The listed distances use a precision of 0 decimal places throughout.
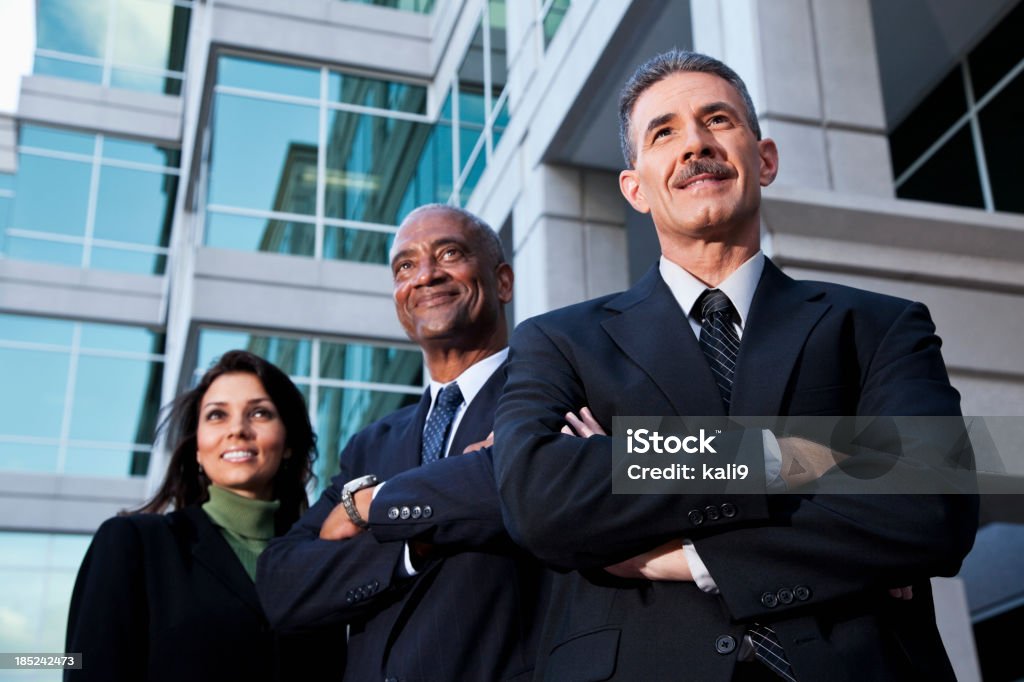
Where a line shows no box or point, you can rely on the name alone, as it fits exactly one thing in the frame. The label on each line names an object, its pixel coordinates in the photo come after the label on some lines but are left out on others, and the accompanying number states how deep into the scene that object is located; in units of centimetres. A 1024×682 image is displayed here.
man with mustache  205
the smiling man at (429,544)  293
